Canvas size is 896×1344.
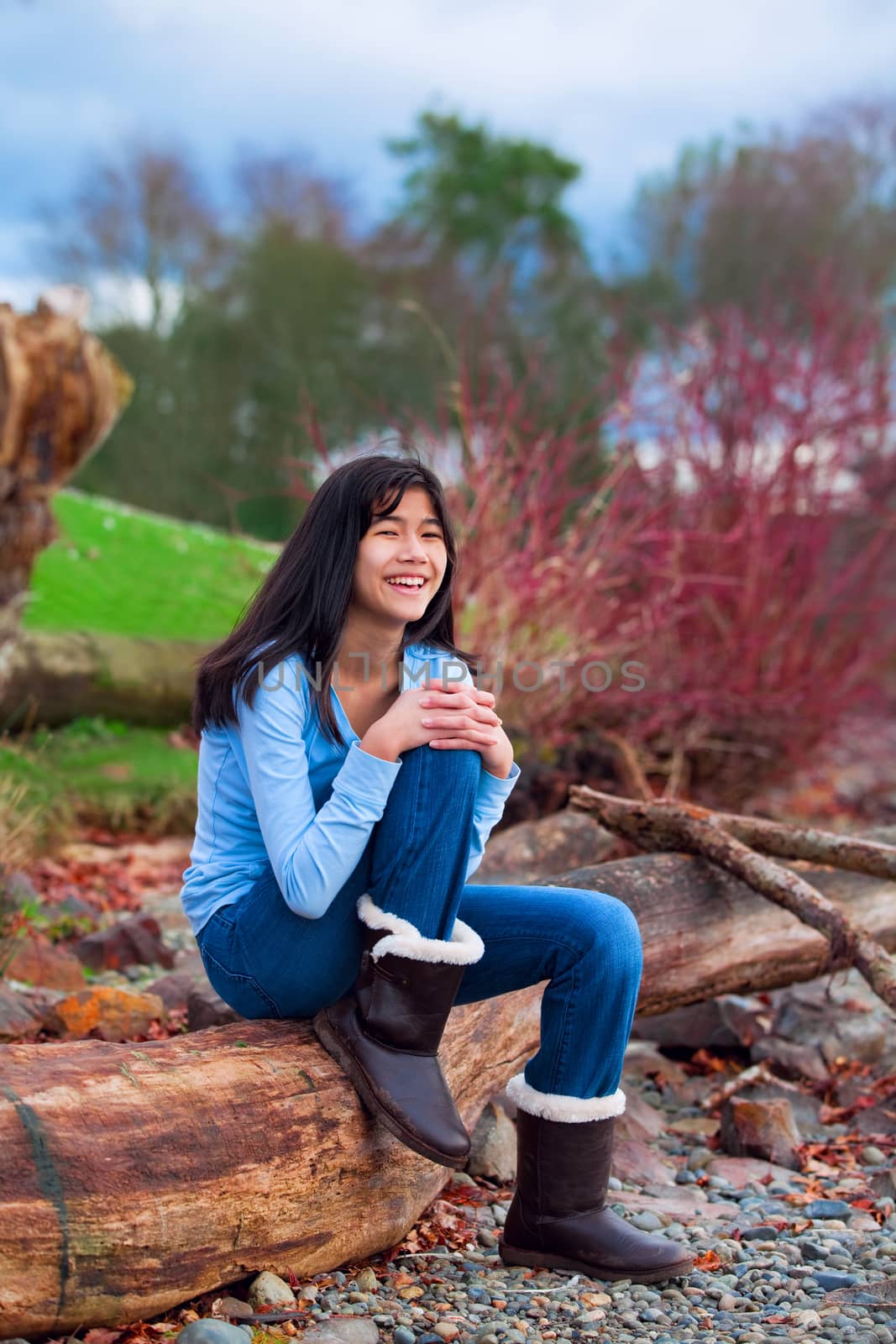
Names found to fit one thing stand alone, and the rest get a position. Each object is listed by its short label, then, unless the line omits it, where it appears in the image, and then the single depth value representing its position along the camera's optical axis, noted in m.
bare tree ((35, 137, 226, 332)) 17.20
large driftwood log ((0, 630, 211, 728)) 6.39
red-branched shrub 5.92
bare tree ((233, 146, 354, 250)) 20.02
